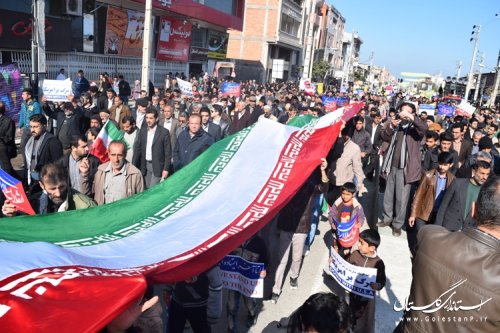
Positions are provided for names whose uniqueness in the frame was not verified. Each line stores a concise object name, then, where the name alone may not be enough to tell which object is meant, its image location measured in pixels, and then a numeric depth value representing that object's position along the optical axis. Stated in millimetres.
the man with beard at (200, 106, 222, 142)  7976
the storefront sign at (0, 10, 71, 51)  14280
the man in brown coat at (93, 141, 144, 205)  4656
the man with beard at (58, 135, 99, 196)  5117
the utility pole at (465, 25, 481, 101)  37844
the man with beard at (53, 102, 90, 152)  8125
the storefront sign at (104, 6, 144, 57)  21148
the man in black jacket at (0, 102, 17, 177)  6465
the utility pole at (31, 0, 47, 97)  13377
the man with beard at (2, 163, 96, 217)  3510
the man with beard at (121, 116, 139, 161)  6789
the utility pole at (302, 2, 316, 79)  25969
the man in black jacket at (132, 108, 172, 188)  6789
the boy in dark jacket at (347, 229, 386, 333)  3957
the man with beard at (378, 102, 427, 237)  6902
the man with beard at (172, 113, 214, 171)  6562
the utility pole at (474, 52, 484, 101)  44053
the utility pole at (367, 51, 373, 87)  80838
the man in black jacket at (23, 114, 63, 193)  5871
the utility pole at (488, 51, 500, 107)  35253
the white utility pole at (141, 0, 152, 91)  14078
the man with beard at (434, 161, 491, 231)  4699
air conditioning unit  17297
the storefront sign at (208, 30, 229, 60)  34031
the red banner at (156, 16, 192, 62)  25703
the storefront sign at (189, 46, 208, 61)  30369
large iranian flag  1688
